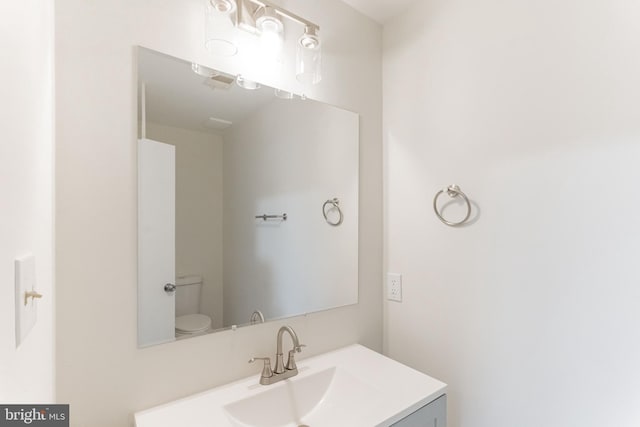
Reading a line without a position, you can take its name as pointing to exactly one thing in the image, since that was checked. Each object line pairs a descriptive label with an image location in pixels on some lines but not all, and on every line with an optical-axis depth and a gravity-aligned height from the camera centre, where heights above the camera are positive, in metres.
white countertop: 0.86 -0.58
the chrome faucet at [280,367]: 1.03 -0.53
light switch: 0.42 -0.11
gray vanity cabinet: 0.93 -0.64
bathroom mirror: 0.93 +0.06
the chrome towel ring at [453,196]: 1.21 +0.08
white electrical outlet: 1.45 -0.34
